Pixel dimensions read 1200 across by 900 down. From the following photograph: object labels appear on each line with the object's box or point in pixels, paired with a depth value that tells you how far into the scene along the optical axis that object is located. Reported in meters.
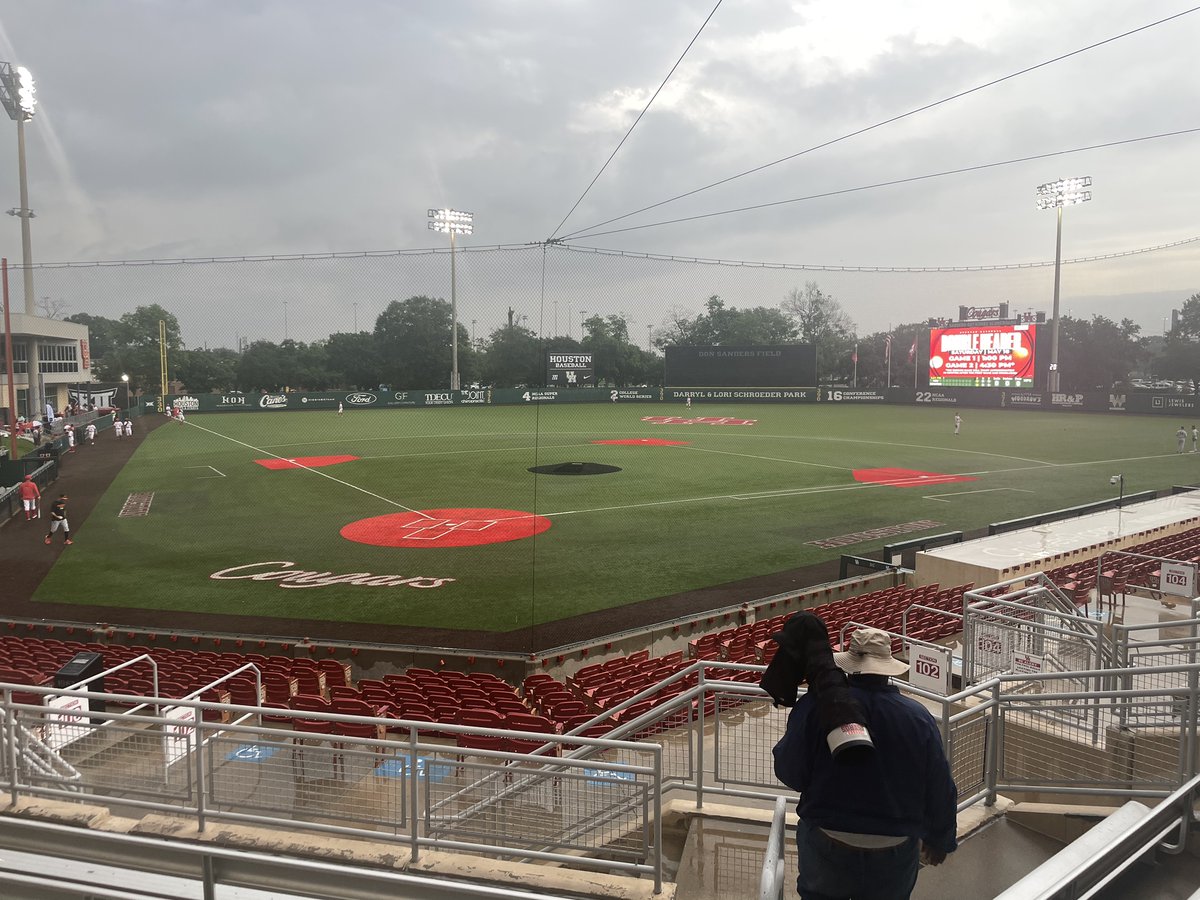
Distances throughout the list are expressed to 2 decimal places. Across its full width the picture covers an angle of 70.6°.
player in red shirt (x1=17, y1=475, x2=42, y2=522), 22.97
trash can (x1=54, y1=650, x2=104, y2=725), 8.67
